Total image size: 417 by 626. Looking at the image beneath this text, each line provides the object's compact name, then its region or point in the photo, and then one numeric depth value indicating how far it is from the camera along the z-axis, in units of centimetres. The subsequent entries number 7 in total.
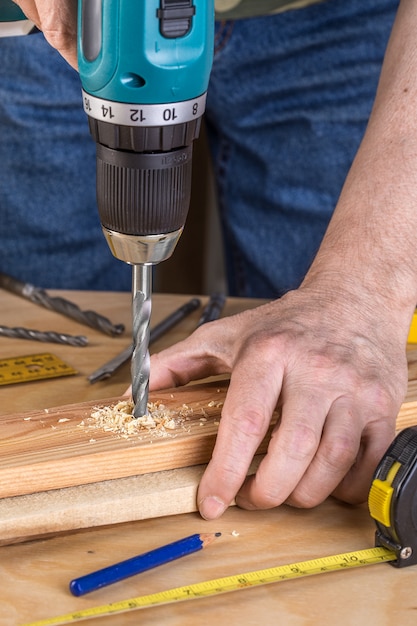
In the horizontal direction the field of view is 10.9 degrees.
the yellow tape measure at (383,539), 102
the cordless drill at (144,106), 100
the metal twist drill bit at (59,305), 133
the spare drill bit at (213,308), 135
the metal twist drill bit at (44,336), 131
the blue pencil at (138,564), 102
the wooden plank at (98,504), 106
